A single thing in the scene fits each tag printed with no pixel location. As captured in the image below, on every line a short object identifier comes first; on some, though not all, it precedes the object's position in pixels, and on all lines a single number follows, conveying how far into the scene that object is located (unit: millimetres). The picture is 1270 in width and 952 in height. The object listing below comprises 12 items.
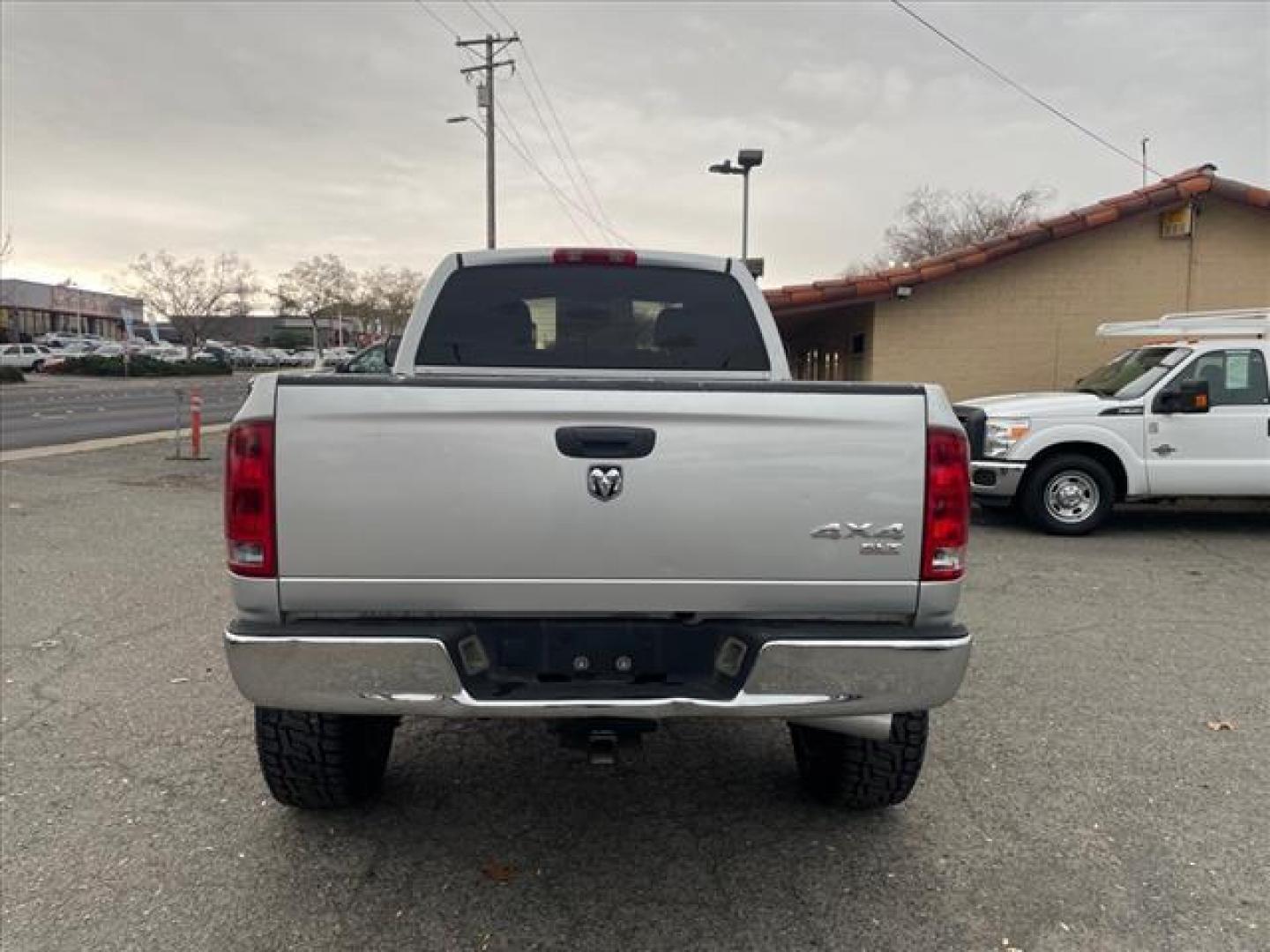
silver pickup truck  2469
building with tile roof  12195
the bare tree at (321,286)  77938
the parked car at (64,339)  66688
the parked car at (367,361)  14102
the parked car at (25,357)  49938
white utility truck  8531
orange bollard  13719
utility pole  28109
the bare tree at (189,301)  66312
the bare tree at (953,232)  50531
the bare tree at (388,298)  78750
